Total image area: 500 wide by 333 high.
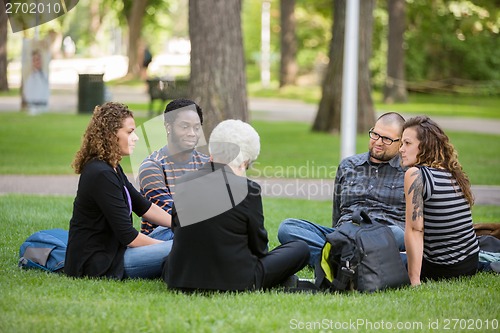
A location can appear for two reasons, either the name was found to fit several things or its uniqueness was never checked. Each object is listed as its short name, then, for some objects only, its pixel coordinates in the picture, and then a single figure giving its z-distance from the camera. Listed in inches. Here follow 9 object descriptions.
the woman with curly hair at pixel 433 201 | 471.8
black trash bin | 1868.8
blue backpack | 508.4
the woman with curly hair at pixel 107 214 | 465.1
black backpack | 454.3
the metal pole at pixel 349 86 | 841.5
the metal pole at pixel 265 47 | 3543.3
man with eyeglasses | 536.1
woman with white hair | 427.5
